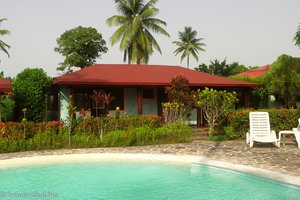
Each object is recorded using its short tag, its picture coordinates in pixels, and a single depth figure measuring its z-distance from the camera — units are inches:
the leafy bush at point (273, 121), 562.9
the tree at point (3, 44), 1222.2
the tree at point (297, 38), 848.4
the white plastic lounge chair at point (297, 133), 473.2
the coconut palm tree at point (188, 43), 2313.0
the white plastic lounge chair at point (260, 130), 473.1
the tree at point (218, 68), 1781.5
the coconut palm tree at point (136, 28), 1346.0
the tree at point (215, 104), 606.2
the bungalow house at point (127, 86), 746.2
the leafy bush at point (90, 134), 471.5
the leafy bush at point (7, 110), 804.9
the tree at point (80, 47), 2039.9
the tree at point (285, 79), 869.8
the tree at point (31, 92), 710.5
